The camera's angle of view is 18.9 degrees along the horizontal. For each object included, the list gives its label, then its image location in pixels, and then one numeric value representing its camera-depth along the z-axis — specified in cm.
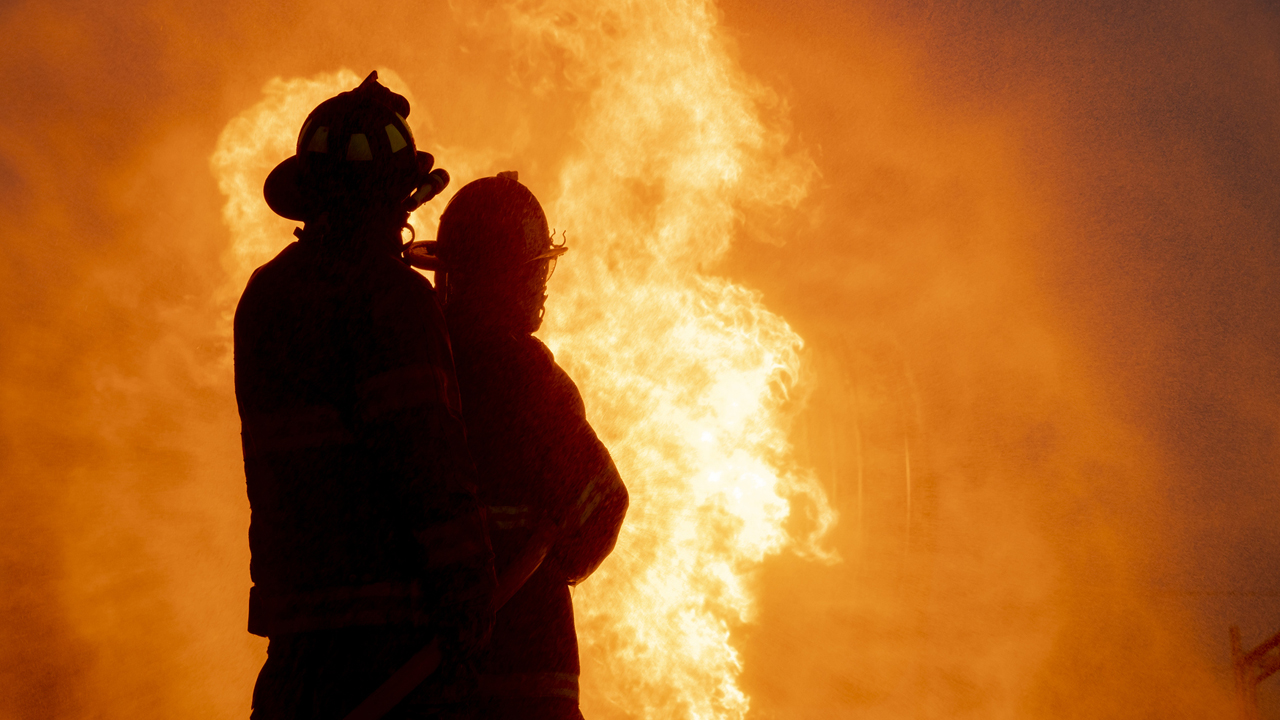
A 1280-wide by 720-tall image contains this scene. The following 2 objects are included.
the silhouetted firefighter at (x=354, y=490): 752
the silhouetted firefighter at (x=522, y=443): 787
